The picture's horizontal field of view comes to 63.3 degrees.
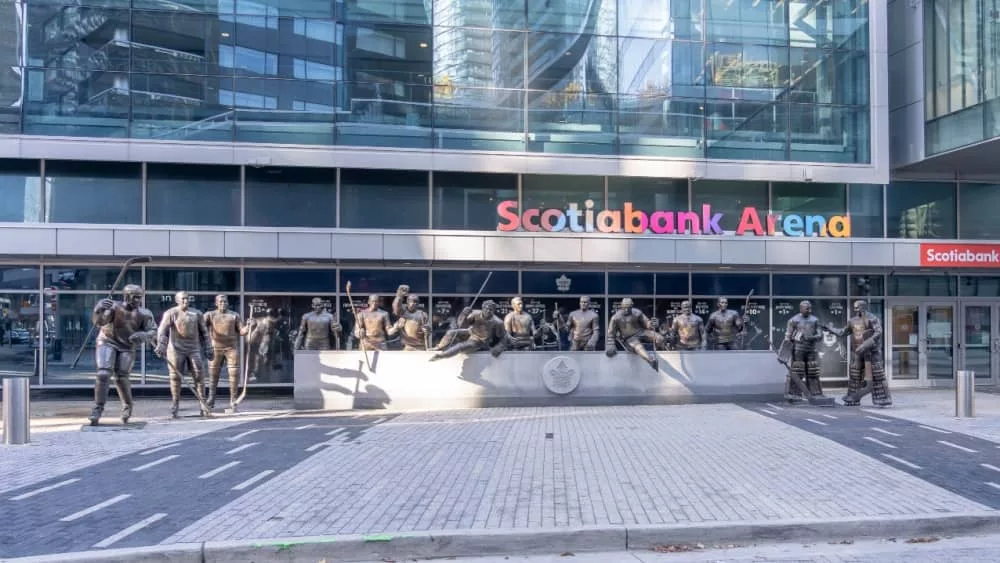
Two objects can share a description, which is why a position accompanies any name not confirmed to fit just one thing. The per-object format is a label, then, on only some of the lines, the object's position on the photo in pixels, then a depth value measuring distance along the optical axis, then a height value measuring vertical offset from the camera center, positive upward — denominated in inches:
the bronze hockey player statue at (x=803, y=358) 584.1 -42.2
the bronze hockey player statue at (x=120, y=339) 474.6 -24.0
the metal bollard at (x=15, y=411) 426.6 -59.3
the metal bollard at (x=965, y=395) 522.6 -61.8
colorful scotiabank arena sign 741.9 +72.5
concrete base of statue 577.6 -58.5
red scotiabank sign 745.0 +41.1
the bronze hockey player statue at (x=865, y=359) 574.6 -42.3
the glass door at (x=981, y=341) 799.1 -40.8
